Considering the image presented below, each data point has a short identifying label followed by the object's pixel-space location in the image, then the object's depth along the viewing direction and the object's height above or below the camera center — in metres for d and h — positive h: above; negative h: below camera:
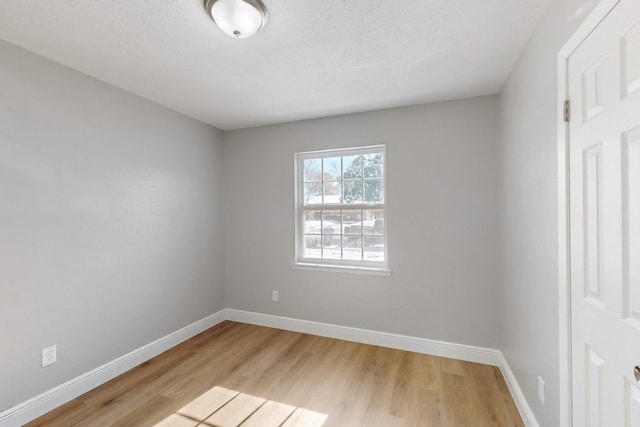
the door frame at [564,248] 1.23 -0.16
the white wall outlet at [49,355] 1.88 -0.97
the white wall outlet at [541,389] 1.50 -0.97
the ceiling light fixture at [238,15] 1.37 +1.05
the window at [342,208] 2.94 +0.08
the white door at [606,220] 0.88 -0.02
